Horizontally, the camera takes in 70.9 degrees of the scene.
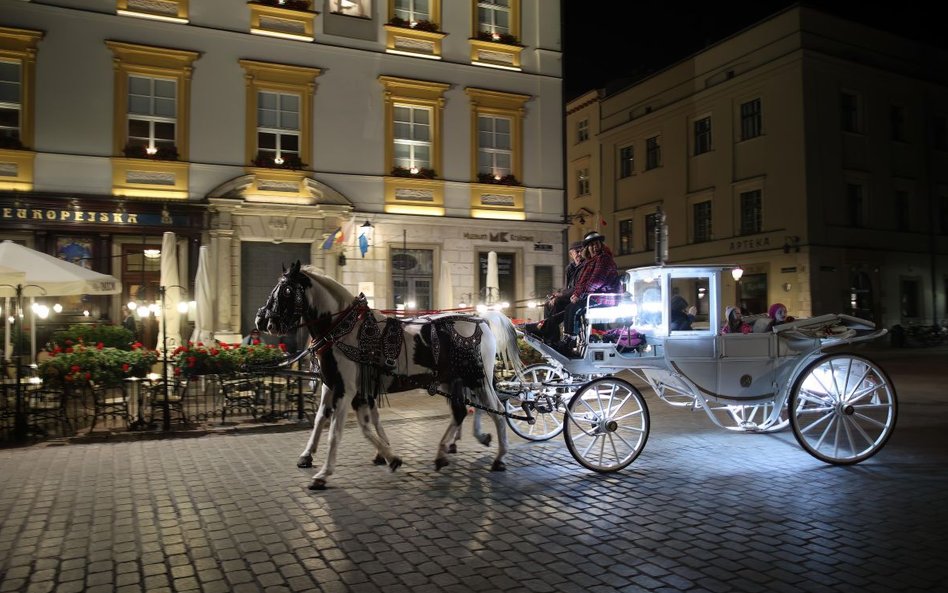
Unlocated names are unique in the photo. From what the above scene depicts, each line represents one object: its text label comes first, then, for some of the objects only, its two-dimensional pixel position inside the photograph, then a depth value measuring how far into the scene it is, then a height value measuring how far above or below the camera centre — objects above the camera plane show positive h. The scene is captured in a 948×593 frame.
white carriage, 7.27 -0.61
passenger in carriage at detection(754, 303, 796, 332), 8.27 -0.07
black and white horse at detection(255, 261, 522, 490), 7.11 -0.40
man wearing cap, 7.93 +0.04
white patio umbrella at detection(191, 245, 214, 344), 14.38 +0.33
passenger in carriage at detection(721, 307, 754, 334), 8.69 -0.11
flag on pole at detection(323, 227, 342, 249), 16.86 +1.93
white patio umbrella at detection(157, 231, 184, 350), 14.52 +0.80
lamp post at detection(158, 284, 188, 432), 9.89 -1.39
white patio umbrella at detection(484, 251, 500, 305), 16.61 +0.87
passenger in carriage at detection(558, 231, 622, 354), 7.68 +0.36
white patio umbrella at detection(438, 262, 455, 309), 17.36 +0.74
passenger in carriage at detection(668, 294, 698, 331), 7.92 -0.05
